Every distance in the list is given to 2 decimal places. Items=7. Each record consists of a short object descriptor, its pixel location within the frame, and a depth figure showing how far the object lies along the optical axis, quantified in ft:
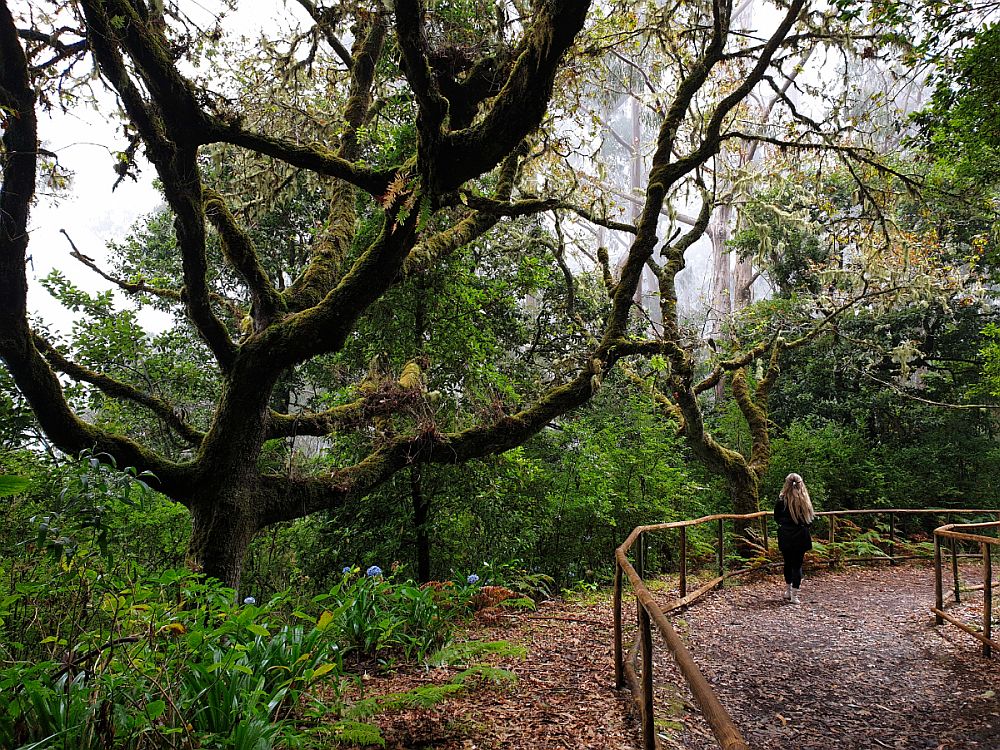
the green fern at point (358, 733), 9.95
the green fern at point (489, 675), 14.11
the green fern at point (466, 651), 15.70
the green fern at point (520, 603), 21.17
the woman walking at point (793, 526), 27.45
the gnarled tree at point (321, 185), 15.97
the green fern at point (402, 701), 10.82
